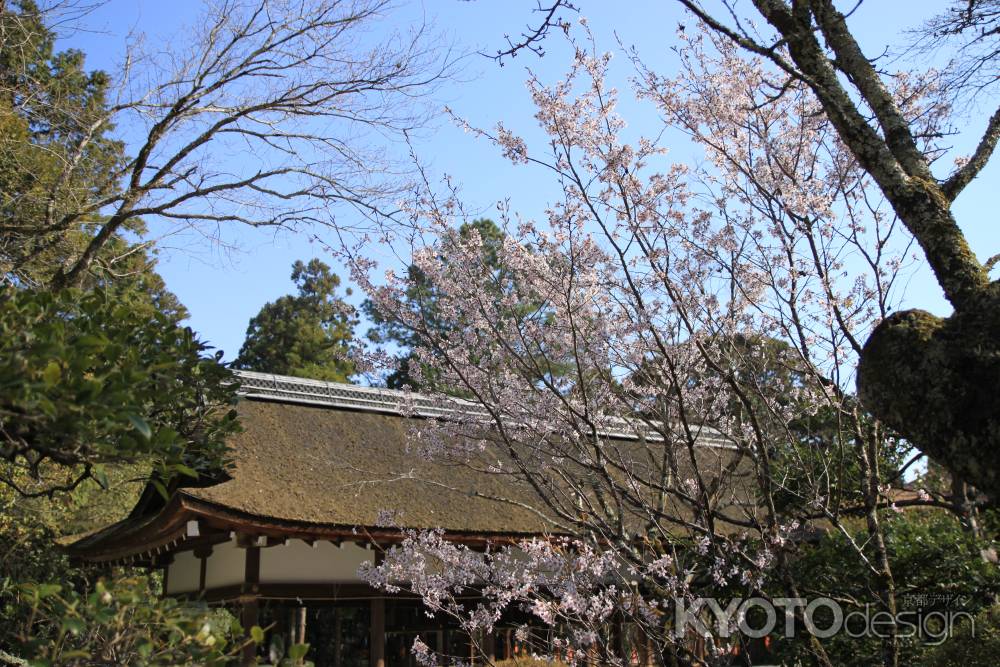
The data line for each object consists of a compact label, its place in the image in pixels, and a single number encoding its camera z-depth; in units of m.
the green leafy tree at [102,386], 1.88
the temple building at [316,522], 7.40
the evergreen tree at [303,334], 25.94
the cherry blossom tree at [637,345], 4.16
